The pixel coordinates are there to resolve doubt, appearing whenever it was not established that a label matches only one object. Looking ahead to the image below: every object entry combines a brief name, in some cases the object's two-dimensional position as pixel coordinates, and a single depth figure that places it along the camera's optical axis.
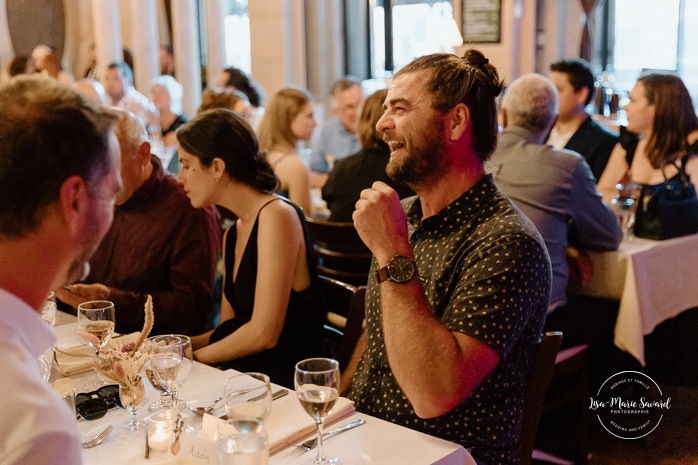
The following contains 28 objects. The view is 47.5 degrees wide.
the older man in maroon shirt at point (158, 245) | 2.86
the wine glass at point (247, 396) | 1.46
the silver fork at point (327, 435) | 1.58
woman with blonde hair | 4.73
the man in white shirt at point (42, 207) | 1.02
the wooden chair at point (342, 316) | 2.37
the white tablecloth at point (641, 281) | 3.49
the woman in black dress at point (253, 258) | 2.55
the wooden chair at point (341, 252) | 3.52
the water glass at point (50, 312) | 2.24
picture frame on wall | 7.91
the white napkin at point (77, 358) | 2.09
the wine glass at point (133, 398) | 1.72
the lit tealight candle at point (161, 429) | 1.58
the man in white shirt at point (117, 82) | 8.69
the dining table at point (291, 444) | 1.52
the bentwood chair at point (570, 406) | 2.96
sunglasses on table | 1.79
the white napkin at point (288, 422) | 1.57
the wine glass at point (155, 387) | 1.72
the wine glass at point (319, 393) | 1.50
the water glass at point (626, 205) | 3.80
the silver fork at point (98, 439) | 1.65
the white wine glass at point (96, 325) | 1.96
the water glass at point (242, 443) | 1.23
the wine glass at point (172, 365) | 1.70
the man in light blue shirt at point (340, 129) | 6.34
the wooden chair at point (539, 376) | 1.87
